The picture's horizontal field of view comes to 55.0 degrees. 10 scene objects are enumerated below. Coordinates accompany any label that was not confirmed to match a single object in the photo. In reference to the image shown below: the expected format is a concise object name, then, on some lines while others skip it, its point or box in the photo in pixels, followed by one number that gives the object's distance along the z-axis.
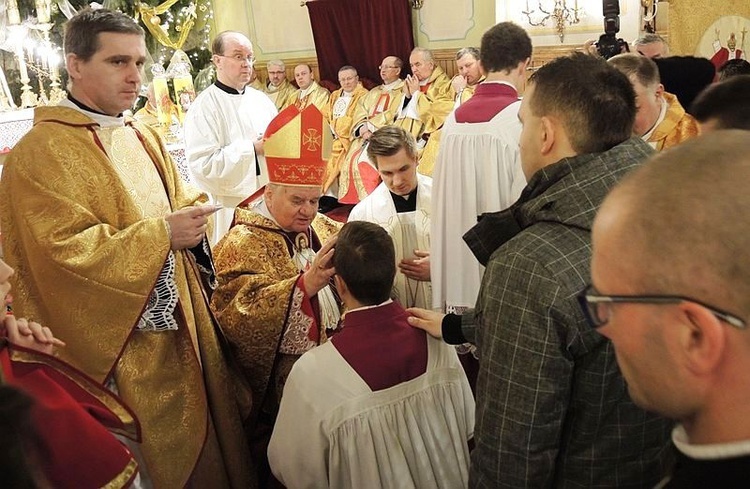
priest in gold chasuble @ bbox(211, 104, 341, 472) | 2.68
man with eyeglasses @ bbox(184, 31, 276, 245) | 4.85
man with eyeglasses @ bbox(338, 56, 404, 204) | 7.52
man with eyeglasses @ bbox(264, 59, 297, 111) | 9.55
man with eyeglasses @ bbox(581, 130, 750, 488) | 0.76
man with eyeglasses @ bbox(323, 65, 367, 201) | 8.15
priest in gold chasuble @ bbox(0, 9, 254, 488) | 2.27
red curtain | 8.77
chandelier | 6.89
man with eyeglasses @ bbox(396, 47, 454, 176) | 7.40
